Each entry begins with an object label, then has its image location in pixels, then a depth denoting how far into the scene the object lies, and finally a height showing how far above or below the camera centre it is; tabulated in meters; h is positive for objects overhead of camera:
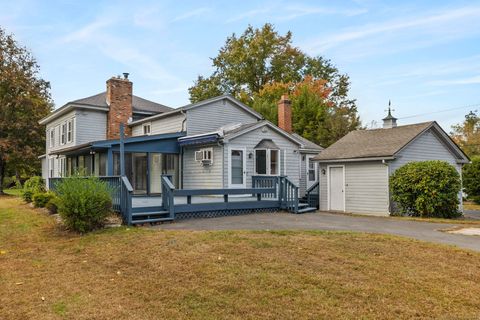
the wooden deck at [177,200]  12.16 -0.91
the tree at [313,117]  28.70 +4.80
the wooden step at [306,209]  14.80 -1.40
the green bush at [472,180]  25.30 -0.45
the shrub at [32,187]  19.56 -0.58
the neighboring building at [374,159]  16.27 +0.68
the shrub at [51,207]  13.72 -1.11
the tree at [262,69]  44.34 +12.72
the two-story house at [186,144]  16.08 +1.41
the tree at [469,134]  41.34 +4.84
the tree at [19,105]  31.08 +6.09
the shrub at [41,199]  15.98 -0.94
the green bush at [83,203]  9.66 -0.69
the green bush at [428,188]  14.85 -0.57
